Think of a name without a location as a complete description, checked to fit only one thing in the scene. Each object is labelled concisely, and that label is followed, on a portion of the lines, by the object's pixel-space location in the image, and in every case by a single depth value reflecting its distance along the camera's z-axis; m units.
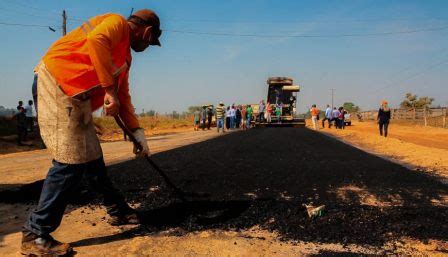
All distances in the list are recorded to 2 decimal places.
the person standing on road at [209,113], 33.03
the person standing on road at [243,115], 29.30
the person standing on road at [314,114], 26.31
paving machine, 31.22
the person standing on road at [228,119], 28.48
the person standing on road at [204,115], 33.00
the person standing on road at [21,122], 15.98
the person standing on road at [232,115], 28.36
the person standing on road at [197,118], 33.74
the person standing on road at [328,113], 28.83
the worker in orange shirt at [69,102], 2.77
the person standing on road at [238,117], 30.66
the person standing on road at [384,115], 18.09
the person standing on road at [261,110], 31.12
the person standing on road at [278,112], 31.00
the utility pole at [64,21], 26.44
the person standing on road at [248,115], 29.77
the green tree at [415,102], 53.74
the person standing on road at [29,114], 16.42
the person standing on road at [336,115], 28.08
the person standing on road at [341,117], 28.02
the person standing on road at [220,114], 23.56
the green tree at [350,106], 123.92
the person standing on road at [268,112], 30.25
